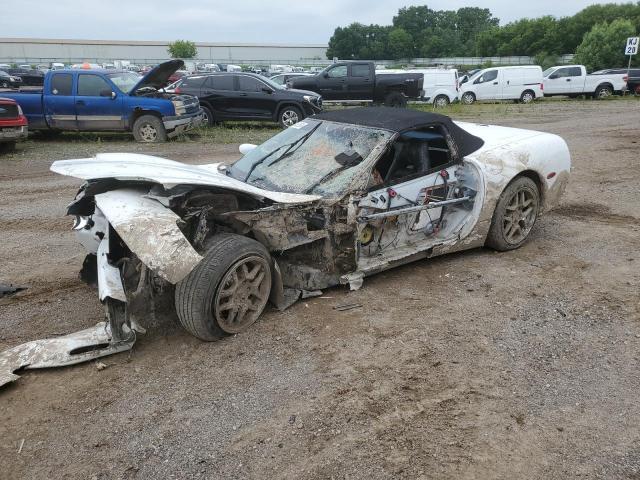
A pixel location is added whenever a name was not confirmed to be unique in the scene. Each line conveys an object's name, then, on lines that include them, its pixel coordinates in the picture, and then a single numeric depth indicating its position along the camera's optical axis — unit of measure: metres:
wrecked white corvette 3.39
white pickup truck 25.06
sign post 24.08
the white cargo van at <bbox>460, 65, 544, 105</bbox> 23.39
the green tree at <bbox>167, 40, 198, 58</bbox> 79.62
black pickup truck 18.38
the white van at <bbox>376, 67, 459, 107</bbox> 21.73
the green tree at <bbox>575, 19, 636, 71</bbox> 36.28
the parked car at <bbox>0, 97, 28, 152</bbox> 10.29
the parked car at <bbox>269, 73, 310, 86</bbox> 22.02
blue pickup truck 11.81
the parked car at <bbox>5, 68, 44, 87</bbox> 15.66
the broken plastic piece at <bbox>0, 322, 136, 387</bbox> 3.25
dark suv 14.03
